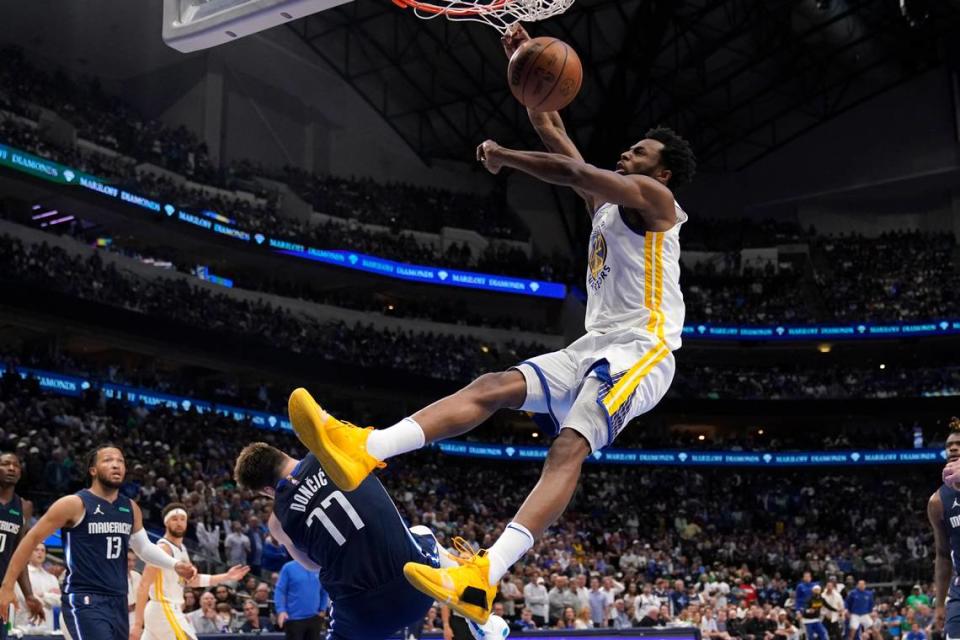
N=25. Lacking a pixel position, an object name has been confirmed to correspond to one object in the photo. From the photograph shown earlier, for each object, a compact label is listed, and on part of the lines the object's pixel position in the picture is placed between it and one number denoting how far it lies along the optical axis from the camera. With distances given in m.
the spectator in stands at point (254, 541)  18.22
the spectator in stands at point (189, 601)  14.58
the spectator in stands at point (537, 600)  18.38
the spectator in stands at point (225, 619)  13.87
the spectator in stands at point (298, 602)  10.55
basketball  5.33
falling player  4.73
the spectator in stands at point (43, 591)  11.69
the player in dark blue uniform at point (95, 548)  6.95
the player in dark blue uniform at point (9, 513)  7.67
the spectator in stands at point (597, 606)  19.08
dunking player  4.43
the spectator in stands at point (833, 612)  20.25
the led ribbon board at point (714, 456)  34.56
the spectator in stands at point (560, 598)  18.67
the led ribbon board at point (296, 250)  26.61
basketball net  6.68
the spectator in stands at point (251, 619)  14.10
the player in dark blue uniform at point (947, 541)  6.94
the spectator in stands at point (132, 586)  11.71
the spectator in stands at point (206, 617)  13.73
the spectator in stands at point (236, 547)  17.98
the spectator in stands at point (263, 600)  14.77
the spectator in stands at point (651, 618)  18.52
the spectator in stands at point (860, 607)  20.08
